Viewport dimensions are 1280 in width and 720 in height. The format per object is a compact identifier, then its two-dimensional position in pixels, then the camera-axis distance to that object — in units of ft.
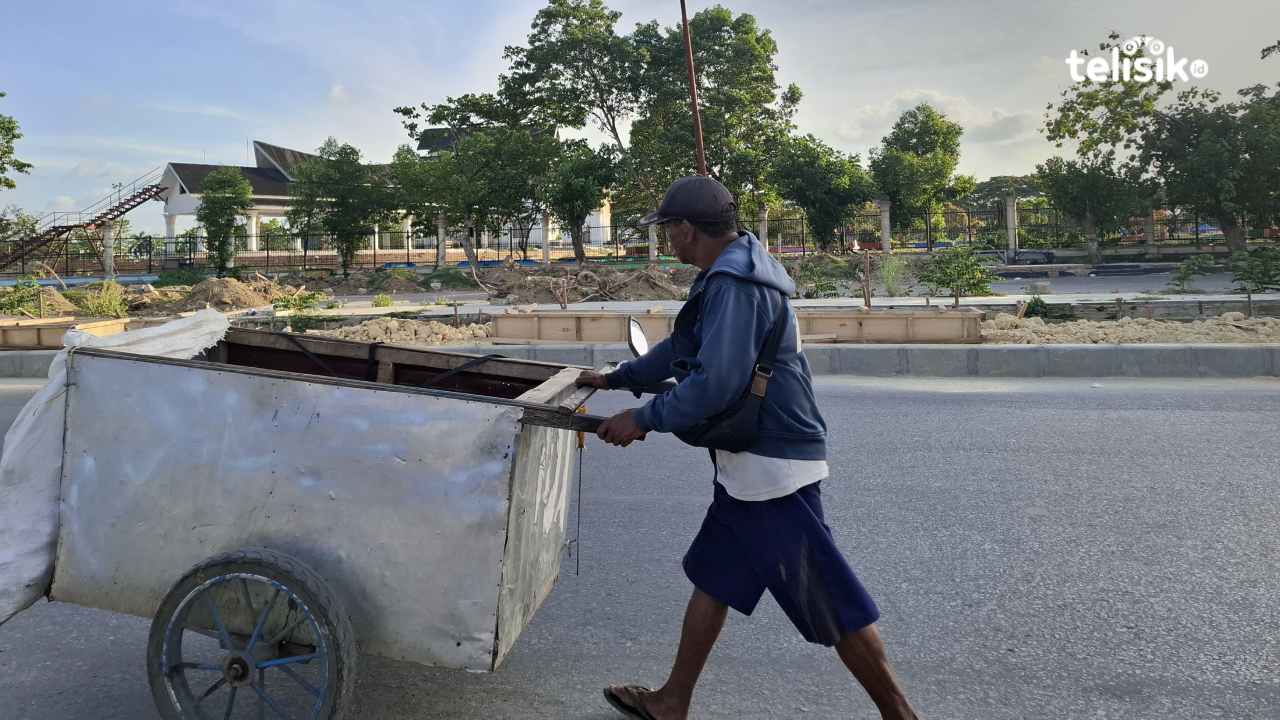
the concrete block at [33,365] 36.94
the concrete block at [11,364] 37.17
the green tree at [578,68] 115.34
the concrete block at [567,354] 36.47
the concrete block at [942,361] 33.96
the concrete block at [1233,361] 31.50
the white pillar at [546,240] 110.83
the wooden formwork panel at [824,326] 37.40
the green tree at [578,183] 111.24
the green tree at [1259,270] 44.50
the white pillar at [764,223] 112.27
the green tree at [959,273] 51.04
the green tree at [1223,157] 97.40
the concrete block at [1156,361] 32.17
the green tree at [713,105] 112.16
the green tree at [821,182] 107.55
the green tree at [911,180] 111.86
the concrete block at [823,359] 35.04
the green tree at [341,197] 122.62
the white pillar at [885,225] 106.63
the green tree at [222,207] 123.03
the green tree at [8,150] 101.09
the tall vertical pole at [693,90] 60.15
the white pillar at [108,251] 120.78
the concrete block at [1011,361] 33.42
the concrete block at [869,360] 34.63
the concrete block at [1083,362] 32.81
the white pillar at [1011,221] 106.42
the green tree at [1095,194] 103.19
